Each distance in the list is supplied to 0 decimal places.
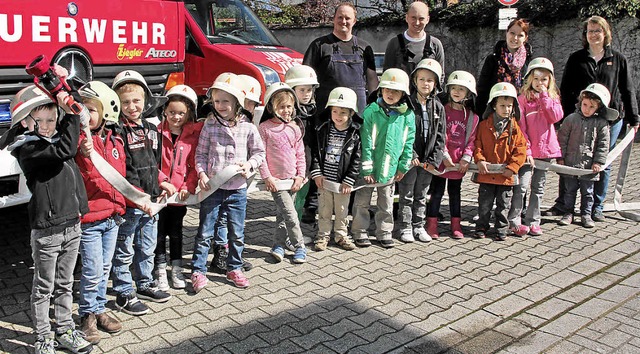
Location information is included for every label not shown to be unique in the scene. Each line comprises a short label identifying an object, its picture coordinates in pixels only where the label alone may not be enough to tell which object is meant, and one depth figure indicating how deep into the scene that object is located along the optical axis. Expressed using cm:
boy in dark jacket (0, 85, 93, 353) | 338
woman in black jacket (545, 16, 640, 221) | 666
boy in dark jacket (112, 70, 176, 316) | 411
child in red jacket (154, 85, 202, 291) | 455
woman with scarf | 647
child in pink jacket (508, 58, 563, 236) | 612
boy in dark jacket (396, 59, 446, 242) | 574
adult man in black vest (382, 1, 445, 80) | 626
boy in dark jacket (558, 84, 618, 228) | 634
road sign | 1023
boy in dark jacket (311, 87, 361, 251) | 541
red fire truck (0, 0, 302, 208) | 456
